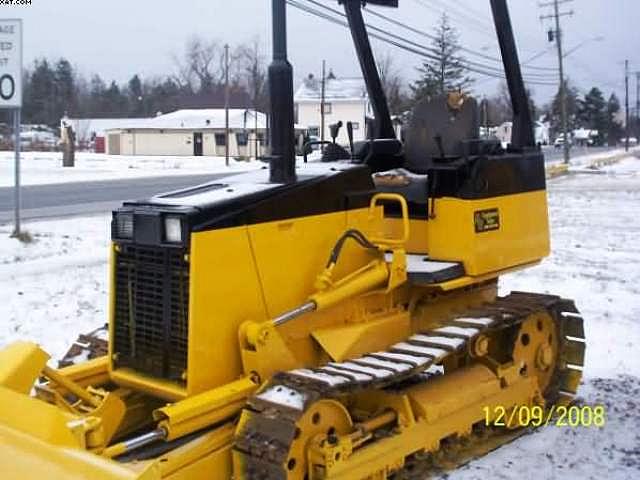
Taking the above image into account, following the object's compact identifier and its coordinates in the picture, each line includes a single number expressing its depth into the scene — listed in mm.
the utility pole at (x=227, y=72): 56556
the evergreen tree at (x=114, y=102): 110756
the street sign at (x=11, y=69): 13539
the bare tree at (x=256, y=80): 72862
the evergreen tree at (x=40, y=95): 100500
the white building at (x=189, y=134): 69750
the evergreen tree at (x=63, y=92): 102750
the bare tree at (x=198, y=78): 109562
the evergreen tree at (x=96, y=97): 109812
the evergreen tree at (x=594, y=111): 115812
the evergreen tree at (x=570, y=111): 98575
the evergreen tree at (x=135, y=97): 109312
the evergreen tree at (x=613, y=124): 113781
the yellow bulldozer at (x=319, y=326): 4383
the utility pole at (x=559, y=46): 52062
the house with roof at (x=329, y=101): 77000
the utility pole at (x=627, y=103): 85725
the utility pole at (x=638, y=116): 111481
